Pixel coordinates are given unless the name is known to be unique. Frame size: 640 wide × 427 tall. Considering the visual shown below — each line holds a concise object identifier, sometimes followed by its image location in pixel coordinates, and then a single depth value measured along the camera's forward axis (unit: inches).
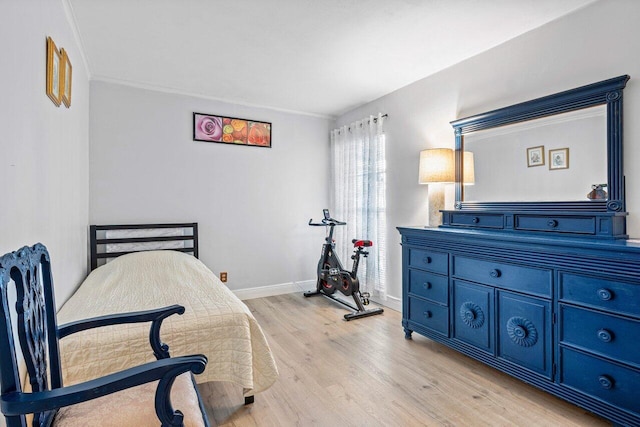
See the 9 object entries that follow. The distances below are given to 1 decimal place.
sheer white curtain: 155.6
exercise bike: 145.2
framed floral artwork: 156.0
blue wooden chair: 34.8
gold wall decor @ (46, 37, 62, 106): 69.3
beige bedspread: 63.4
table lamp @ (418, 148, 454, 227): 117.7
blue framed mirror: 81.5
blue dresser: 67.1
